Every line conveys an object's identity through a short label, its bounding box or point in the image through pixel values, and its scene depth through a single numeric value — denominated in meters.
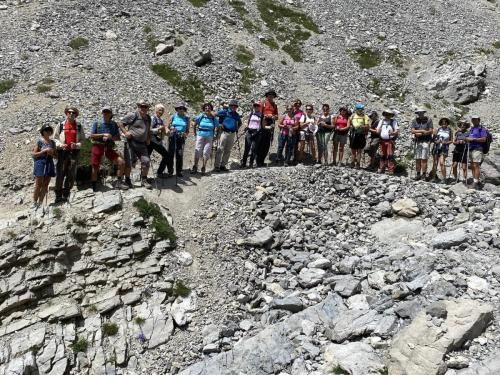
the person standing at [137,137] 16.75
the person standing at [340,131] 20.55
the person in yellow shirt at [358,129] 20.17
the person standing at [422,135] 19.09
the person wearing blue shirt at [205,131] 18.75
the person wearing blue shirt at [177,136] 18.14
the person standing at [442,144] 19.27
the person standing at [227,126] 19.34
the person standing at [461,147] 18.59
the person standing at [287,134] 20.53
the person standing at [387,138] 19.70
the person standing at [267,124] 20.05
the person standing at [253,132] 19.88
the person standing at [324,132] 20.80
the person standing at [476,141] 18.08
